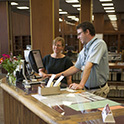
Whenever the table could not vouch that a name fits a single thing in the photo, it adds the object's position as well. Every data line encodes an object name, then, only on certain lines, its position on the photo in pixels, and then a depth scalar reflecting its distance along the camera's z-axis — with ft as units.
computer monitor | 9.63
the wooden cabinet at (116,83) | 16.60
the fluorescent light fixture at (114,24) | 42.09
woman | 10.57
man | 8.14
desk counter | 4.95
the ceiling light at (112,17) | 41.95
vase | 9.50
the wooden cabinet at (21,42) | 45.91
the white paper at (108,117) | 4.67
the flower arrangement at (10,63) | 9.50
